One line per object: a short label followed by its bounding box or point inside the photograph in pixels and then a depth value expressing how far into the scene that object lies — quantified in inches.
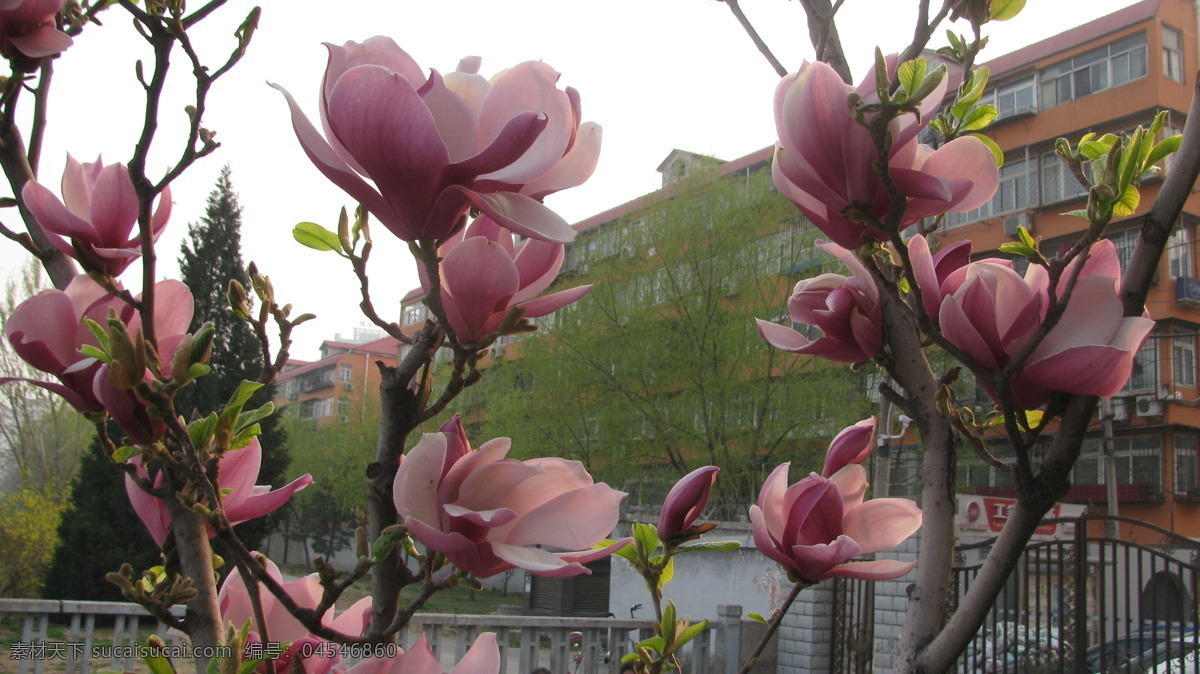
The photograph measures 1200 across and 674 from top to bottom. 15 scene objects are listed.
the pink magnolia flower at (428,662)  18.7
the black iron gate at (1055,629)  169.3
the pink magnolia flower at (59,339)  21.0
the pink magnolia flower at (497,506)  16.7
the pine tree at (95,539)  399.2
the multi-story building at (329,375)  1478.7
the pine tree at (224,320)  475.5
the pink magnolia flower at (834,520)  22.7
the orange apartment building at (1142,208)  548.1
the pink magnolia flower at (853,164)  20.6
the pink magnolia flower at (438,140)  16.1
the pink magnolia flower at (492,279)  18.4
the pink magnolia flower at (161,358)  20.2
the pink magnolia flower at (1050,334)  19.3
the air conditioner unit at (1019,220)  562.0
